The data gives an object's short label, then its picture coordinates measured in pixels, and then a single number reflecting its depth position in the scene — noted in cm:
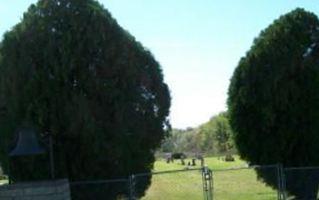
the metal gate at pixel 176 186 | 1284
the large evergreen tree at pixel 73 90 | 1216
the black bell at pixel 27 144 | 1076
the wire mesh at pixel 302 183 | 1488
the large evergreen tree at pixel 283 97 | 1524
